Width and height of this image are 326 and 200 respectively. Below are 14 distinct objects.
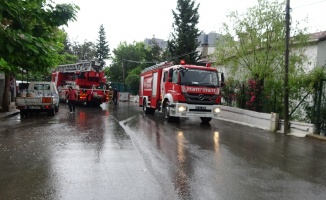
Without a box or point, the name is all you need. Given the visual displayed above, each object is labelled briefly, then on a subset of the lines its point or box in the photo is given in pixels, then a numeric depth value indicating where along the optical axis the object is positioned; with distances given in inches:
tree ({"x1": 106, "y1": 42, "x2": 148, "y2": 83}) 2510.1
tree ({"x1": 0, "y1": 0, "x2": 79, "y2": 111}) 241.3
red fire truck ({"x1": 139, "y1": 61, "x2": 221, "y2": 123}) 594.9
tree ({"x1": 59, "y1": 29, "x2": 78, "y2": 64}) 2879.4
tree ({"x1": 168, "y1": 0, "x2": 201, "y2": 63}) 1510.8
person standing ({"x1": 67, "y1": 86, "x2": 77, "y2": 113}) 820.0
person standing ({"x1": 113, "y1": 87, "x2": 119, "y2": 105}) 1278.3
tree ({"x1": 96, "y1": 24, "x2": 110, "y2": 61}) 3213.6
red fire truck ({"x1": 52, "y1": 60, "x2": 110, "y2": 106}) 1040.8
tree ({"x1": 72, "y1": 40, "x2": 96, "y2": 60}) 3026.6
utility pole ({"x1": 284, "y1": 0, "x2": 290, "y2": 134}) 556.7
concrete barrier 526.9
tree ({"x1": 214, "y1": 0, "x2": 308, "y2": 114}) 671.1
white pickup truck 689.6
